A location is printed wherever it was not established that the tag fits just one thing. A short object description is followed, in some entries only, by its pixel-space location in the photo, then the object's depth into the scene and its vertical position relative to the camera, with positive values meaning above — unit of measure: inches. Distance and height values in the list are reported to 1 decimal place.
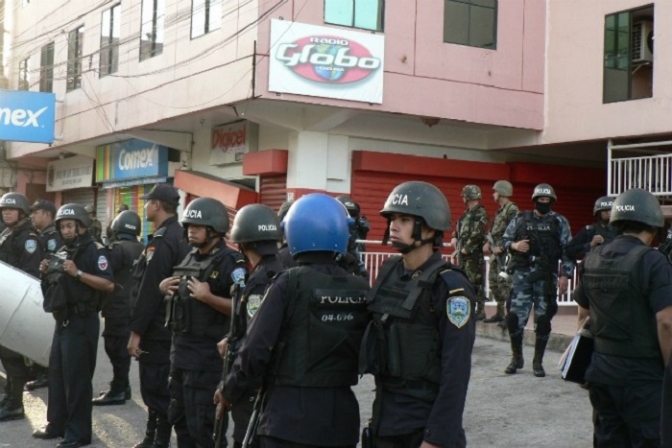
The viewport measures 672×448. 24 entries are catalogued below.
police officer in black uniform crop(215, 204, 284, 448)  173.2 -6.9
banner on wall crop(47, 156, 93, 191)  936.3 +66.0
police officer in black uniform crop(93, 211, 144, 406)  331.9 -37.3
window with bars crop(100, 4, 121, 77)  765.1 +175.9
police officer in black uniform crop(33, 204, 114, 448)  260.5 -25.5
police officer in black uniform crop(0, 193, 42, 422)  307.3 -10.3
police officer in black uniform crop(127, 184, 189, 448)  237.6 -24.8
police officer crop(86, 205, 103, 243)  657.6 +4.0
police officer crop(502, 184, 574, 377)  343.9 -9.4
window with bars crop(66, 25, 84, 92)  840.9 +173.4
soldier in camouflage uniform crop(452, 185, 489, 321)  443.7 +3.1
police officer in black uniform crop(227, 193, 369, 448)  146.3 -19.7
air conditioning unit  605.0 +147.4
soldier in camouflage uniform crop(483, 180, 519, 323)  428.1 -3.7
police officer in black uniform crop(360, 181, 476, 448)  137.4 -17.7
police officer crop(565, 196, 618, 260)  352.0 +5.0
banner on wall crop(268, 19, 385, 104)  528.4 +111.3
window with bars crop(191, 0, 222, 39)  589.9 +154.6
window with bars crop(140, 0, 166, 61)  677.3 +166.6
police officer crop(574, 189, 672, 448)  176.2 -16.5
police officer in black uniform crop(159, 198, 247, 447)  210.1 -20.2
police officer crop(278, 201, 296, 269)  236.7 -6.0
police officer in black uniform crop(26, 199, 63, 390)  362.6 +2.1
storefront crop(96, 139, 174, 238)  750.5 +57.6
